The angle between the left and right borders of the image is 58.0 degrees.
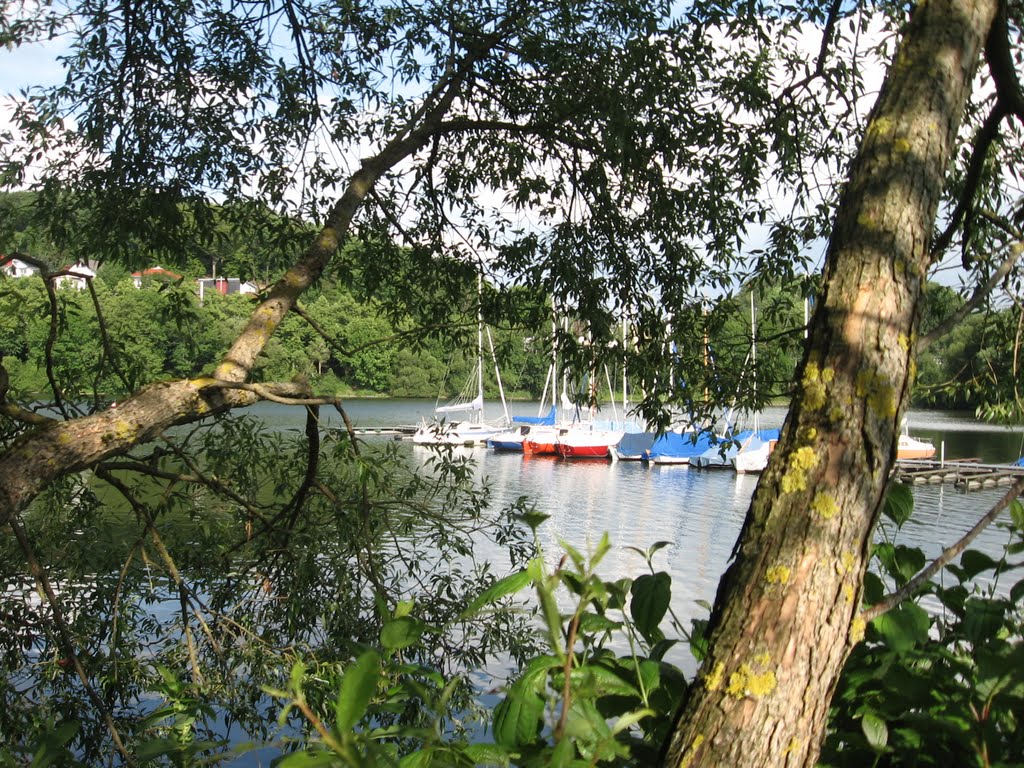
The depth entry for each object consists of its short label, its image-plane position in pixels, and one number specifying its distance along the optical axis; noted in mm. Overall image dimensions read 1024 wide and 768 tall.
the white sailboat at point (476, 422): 36219
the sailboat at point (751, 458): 29859
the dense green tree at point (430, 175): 4082
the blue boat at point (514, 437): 36031
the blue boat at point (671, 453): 32844
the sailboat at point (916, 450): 32719
